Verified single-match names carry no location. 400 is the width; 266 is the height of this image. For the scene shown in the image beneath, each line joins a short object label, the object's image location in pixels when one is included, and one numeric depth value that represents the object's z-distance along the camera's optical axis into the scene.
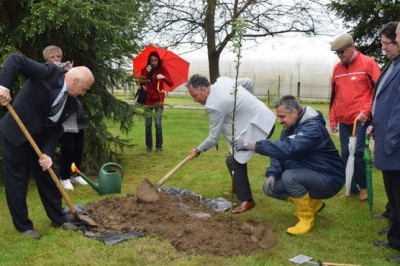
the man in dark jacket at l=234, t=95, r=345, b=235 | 4.29
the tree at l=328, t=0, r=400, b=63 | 12.93
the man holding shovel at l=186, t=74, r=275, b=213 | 4.83
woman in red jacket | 8.42
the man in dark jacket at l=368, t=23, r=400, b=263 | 3.39
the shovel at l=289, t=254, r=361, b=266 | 3.56
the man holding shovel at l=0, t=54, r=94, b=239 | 3.93
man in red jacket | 5.23
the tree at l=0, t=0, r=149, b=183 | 5.69
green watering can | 5.62
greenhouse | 27.36
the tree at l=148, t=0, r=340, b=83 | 15.62
